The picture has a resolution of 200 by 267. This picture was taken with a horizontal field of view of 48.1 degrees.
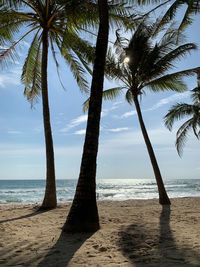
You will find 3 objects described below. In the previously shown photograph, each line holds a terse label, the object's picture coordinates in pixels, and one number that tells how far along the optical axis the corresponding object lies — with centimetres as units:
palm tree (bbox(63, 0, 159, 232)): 480
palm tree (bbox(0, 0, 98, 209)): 821
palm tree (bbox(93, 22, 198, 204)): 1027
